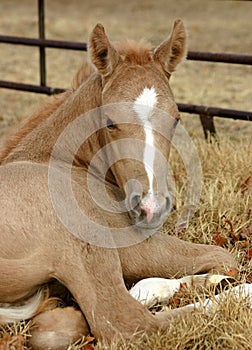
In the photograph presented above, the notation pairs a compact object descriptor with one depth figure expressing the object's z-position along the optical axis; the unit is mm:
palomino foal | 5704
